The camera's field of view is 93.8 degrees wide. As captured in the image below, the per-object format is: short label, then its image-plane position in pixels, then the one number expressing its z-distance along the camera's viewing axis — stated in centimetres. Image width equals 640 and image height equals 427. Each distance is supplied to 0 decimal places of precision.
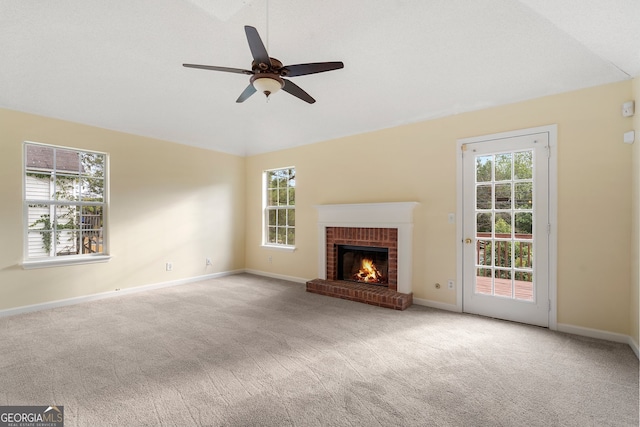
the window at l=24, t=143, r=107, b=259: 396
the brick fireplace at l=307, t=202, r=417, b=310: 418
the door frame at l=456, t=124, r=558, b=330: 321
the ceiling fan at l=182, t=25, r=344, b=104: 215
